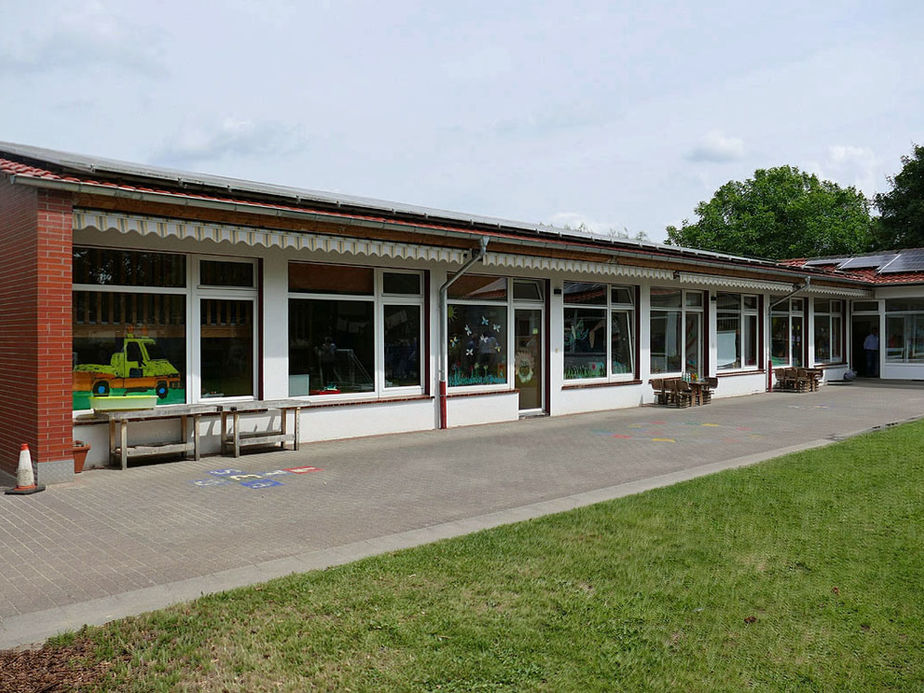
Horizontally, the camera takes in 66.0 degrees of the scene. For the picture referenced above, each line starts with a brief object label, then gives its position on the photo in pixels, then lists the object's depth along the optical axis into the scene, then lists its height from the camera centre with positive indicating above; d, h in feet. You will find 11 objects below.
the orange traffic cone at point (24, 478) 24.88 -4.36
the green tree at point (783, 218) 161.38 +30.91
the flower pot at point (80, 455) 27.96 -4.00
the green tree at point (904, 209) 126.82 +25.27
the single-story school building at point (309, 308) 26.71 +2.35
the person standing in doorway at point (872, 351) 81.51 -0.49
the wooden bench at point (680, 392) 53.57 -3.33
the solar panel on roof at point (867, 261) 88.27 +10.84
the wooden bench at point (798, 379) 66.64 -3.03
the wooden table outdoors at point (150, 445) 29.09 -3.45
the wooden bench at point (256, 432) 31.78 -3.53
